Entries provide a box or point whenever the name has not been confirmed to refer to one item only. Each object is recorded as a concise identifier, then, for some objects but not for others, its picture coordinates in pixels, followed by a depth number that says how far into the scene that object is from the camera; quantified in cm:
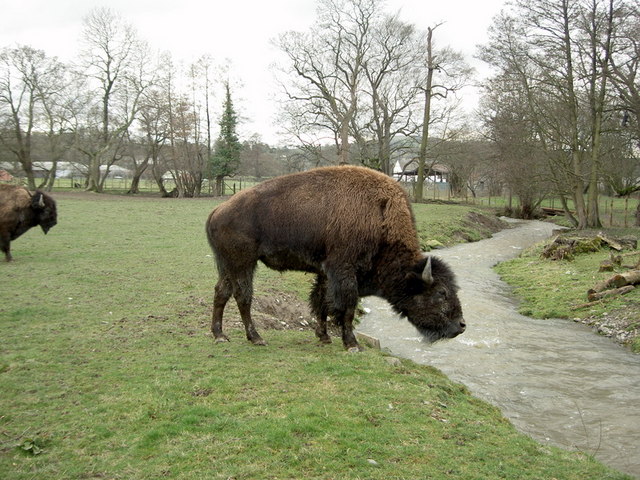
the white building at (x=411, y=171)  6918
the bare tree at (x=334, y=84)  3734
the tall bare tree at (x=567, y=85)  2389
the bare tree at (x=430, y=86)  4138
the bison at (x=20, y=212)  1328
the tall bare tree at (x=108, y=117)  4553
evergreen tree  5312
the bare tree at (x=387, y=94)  4128
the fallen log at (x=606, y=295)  1212
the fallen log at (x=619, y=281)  1239
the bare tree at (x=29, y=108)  3959
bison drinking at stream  689
